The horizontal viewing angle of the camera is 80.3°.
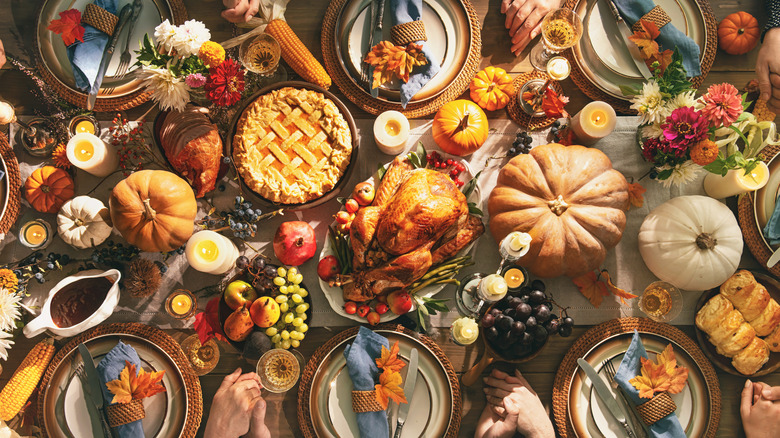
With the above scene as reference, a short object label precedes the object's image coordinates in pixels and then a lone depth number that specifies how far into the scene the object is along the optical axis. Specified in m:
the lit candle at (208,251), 1.97
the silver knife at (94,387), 2.02
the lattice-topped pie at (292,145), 2.13
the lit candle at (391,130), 2.17
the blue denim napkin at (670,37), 2.23
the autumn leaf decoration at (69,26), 2.08
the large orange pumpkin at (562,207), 2.02
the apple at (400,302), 2.06
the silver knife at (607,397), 2.10
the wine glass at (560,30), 2.21
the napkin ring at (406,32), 2.20
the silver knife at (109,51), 2.18
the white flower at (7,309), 1.94
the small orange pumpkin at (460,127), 2.16
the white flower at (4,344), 1.87
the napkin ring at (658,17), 2.24
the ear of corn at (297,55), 2.22
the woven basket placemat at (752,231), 2.24
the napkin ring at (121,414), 2.00
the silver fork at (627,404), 2.10
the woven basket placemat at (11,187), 2.19
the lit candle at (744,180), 2.12
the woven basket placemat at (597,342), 2.16
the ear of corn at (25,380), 2.01
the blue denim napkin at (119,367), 2.01
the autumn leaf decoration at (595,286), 2.23
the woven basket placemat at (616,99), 2.34
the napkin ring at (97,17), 2.16
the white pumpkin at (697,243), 2.07
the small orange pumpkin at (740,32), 2.34
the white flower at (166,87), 1.99
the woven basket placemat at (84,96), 2.26
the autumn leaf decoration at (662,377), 2.06
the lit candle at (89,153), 2.07
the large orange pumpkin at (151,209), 1.92
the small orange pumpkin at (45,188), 2.17
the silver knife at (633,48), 2.29
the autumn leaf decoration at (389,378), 2.01
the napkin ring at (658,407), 2.03
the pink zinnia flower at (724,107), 1.91
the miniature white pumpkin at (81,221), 2.09
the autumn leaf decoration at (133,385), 1.99
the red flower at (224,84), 1.95
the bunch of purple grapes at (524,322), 2.00
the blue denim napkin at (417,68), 2.21
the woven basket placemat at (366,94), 2.32
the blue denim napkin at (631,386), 2.04
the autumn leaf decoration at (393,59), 2.20
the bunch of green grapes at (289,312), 2.09
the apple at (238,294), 2.06
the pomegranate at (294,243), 2.10
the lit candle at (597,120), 2.20
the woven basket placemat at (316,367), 2.13
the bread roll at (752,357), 2.13
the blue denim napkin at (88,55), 2.14
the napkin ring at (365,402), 2.04
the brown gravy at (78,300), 2.02
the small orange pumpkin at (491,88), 2.30
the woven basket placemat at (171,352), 2.11
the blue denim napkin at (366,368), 2.04
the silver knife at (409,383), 2.08
